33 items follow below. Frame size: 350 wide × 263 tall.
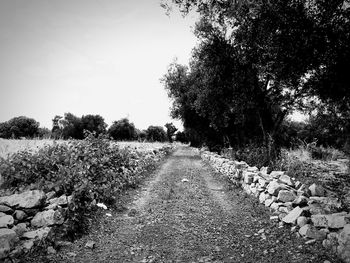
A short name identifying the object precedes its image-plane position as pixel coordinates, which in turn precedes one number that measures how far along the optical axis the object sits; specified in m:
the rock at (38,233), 4.44
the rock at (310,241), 4.30
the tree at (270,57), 7.91
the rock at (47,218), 4.89
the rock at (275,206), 6.12
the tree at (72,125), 64.81
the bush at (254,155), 10.88
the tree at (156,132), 100.19
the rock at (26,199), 5.12
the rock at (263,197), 7.02
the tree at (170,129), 94.38
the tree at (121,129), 73.50
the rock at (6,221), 4.48
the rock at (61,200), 5.48
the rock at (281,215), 5.62
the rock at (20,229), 4.50
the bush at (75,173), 6.03
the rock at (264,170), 8.63
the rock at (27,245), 4.12
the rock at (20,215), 4.93
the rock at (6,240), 3.78
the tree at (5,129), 52.22
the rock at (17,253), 3.86
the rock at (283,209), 5.71
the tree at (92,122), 65.81
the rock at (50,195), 5.77
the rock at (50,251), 4.34
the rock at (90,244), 4.73
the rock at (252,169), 9.33
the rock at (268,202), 6.57
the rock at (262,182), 7.27
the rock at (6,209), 4.91
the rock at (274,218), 5.69
